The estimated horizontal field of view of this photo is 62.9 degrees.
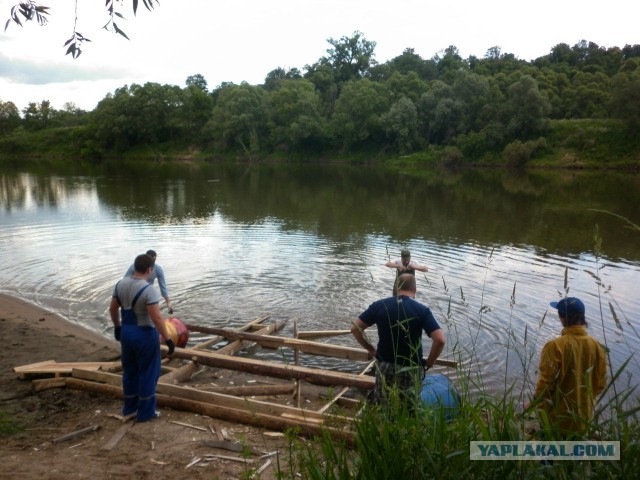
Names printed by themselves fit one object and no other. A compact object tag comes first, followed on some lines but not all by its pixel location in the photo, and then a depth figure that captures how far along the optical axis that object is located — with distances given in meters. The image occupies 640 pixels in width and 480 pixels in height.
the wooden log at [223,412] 6.22
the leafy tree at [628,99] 58.16
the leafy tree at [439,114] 69.38
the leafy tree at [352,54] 106.94
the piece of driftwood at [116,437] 5.97
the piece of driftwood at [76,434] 6.16
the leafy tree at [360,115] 75.81
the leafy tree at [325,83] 95.50
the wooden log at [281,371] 7.46
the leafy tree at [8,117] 103.94
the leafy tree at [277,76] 115.24
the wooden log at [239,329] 9.83
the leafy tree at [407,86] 77.31
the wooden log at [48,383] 7.66
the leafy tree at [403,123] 70.50
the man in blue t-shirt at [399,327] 5.42
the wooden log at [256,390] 7.74
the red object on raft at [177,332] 9.20
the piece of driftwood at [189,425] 6.39
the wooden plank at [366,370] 7.64
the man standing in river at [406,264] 10.67
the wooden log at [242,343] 9.53
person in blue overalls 6.43
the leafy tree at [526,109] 63.34
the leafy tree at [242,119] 81.50
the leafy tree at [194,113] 90.12
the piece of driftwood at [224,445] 5.84
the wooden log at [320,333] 10.81
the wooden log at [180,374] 8.02
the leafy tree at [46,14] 4.42
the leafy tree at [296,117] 77.75
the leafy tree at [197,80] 128.12
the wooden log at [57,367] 7.90
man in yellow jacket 4.50
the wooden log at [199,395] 6.54
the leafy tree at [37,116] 107.19
